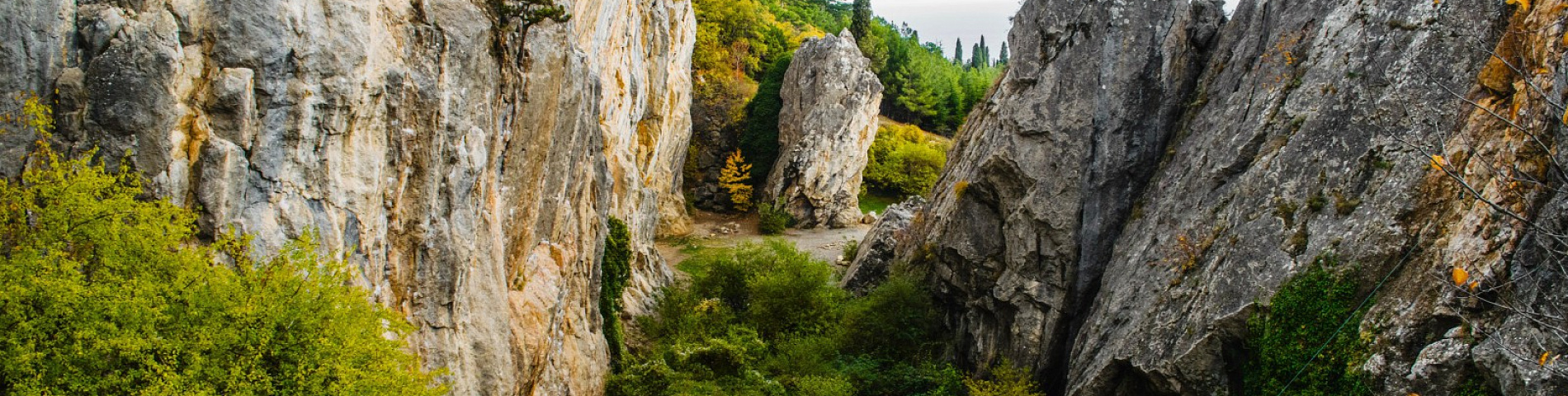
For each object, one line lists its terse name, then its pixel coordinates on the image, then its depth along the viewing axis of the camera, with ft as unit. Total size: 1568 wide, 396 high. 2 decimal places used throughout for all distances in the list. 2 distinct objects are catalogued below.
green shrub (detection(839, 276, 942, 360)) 72.84
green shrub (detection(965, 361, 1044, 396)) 59.26
